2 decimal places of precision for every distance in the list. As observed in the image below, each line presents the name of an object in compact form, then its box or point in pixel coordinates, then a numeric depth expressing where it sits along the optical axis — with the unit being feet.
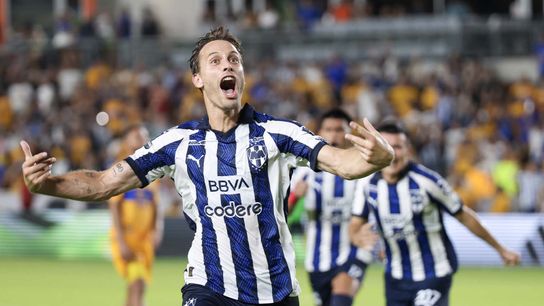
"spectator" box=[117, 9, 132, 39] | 98.73
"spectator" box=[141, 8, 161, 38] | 98.94
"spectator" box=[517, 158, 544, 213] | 66.64
